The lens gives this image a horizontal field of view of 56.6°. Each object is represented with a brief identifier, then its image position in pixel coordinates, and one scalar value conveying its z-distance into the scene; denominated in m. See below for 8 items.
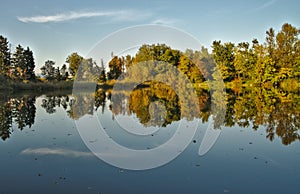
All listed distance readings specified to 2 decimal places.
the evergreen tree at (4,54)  55.89
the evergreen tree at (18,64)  59.68
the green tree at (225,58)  58.97
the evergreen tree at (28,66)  61.25
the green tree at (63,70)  90.40
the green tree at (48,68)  87.18
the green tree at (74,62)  90.30
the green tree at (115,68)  86.56
